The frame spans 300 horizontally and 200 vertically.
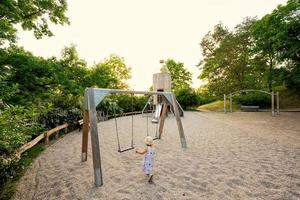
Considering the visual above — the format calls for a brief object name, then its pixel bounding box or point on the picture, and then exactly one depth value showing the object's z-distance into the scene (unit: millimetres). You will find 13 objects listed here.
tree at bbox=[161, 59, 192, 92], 42209
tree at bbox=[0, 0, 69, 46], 6851
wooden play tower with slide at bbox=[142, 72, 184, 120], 18047
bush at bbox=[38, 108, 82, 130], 9269
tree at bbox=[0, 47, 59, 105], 6858
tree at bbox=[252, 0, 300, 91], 17969
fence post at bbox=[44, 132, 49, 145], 7716
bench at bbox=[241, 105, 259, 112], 22469
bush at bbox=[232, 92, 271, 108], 25061
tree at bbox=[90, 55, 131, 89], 40859
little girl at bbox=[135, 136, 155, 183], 4082
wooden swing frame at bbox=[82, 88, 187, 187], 3990
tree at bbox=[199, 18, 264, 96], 28812
